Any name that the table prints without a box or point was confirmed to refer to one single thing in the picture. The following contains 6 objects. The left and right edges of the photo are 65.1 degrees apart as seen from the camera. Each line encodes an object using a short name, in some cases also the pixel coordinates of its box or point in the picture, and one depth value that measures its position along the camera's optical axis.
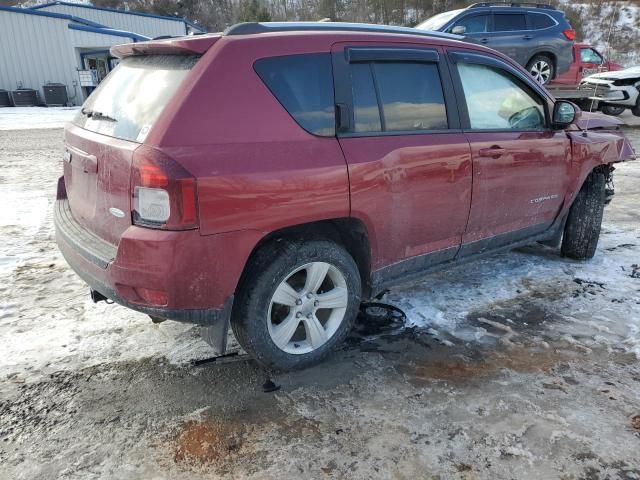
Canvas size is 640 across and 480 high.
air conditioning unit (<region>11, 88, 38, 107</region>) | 22.98
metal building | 22.97
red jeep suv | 2.47
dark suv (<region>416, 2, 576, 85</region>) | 10.32
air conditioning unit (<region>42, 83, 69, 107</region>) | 23.23
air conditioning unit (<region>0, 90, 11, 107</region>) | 23.03
